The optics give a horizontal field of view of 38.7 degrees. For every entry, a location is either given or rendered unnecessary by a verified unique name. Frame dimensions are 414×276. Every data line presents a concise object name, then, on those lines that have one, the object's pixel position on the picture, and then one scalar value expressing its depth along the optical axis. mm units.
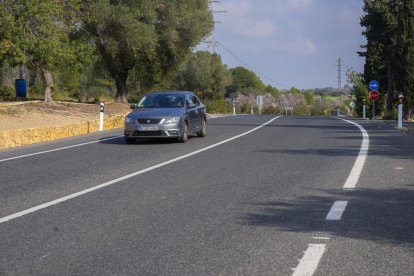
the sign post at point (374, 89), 42219
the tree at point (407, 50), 35906
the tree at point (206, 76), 83625
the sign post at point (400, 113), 23891
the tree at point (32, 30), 21406
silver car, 16234
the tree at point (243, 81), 131000
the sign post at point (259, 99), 75525
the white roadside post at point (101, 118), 22484
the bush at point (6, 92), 33000
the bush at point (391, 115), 38922
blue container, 30750
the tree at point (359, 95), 66625
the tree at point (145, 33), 30625
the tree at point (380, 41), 43594
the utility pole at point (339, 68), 125738
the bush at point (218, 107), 59831
